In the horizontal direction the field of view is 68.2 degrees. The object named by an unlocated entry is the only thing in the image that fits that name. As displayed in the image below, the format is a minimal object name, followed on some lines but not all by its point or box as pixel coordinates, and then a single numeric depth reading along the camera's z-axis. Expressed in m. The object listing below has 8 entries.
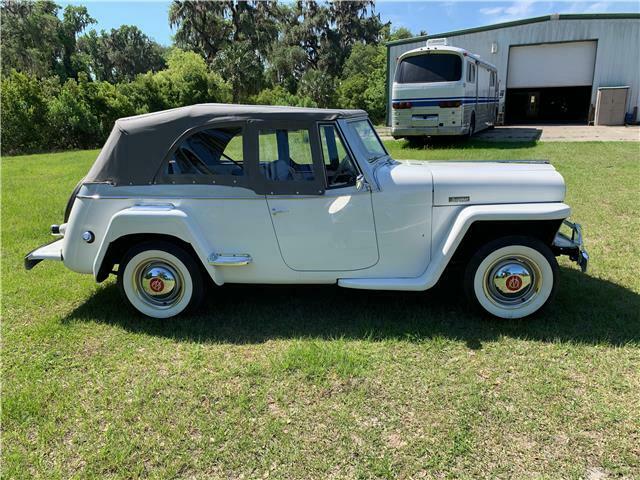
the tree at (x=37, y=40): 41.50
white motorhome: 12.98
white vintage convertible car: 3.66
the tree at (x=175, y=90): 23.59
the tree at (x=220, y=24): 42.22
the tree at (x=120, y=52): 53.00
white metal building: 19.05
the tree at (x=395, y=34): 50.73
